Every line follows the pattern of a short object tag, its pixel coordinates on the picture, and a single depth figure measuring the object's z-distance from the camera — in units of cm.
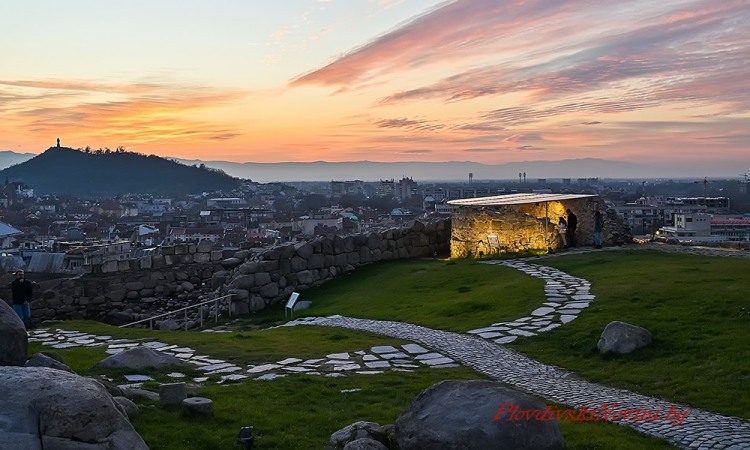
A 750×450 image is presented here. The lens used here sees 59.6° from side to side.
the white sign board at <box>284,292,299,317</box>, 1636
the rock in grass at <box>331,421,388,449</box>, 558
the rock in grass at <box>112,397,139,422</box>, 621
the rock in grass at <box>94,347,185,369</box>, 905
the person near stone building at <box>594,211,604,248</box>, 2164
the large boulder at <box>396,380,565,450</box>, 482
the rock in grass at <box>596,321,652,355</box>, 940
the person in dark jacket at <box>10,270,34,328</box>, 1467
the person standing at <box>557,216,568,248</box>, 2233
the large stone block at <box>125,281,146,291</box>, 1894
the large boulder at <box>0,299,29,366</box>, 658
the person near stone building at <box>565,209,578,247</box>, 2314
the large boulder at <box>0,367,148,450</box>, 453
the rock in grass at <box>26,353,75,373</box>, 698
